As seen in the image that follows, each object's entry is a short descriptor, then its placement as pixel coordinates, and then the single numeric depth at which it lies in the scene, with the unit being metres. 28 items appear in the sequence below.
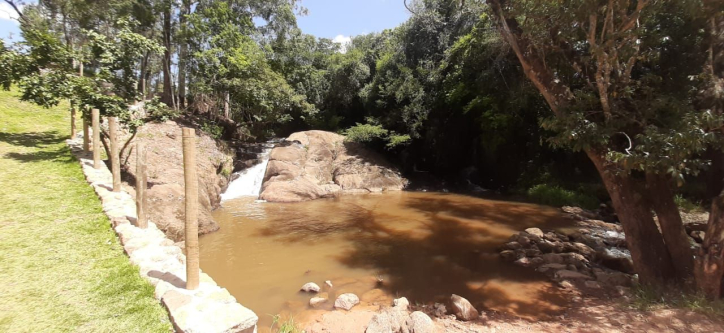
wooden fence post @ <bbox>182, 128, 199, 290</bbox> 3.85
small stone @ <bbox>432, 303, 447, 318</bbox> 5.54
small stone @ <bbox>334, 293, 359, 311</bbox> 5.73
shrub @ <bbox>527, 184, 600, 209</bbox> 13.12
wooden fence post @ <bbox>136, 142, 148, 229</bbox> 6.00
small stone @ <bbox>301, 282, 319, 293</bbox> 6.33
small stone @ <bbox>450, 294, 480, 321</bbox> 5.39
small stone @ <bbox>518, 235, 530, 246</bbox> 8.52
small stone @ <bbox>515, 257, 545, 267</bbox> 7.43
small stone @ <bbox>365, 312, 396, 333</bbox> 4.76
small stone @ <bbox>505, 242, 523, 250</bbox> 8.31
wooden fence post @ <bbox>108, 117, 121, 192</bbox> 7.65
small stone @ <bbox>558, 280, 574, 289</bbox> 6.33
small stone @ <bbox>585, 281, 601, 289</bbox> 6.21
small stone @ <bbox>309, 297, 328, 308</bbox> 5.85
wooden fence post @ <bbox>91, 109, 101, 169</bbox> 8.81
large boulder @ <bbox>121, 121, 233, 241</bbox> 8.33
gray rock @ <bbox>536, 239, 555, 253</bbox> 8.20
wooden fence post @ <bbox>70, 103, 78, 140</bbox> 12.32
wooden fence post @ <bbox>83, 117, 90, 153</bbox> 10.44
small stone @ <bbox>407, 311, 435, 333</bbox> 4.77
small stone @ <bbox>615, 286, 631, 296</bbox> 5.77
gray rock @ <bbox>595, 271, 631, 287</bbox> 6.27
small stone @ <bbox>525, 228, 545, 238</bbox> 9.09
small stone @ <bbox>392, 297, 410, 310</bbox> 5.52
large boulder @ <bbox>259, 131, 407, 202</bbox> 14.79
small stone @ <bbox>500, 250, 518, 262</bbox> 7.82
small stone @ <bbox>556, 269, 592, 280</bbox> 6.58
